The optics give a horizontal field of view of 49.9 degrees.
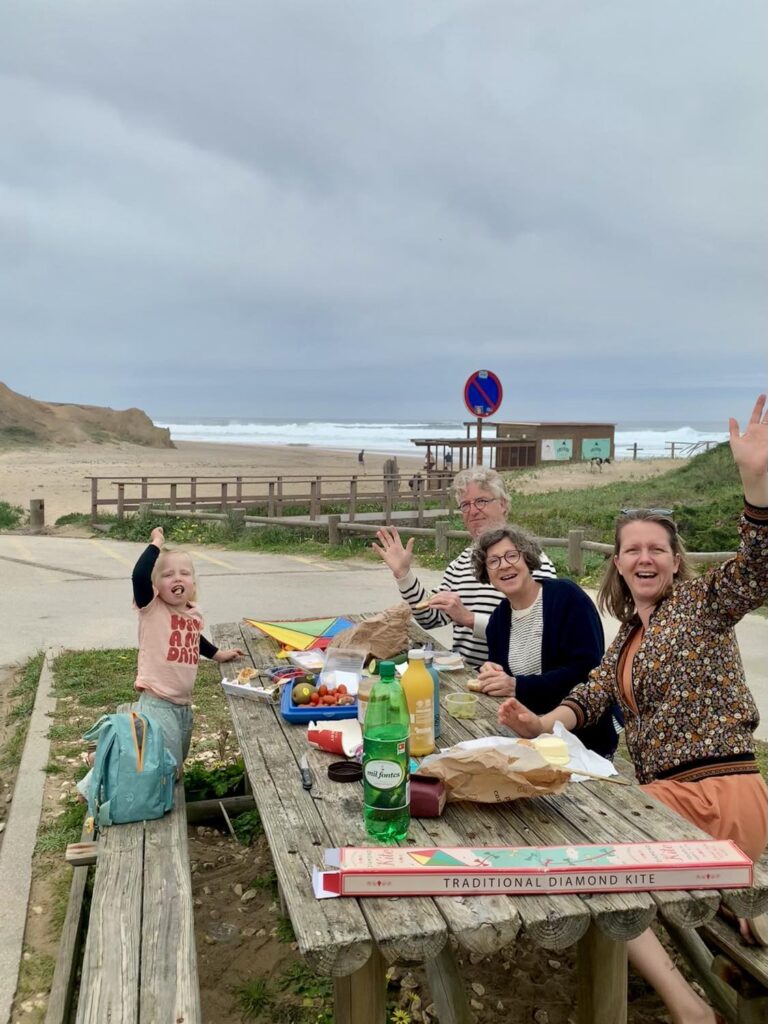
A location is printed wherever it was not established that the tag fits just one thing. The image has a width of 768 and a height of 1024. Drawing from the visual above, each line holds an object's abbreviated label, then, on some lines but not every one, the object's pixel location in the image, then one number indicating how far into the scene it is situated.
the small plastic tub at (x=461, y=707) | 2.90
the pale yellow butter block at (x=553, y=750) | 2.40
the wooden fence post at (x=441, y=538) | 11.68
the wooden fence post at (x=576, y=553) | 9.76
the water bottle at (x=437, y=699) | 2.70
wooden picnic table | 1.64
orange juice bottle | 2.43
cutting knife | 2.31
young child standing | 3.35
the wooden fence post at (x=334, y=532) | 13.33
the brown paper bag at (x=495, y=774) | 2.07
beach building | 36.69
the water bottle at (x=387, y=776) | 1.93
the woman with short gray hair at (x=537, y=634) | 3.15
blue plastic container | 2.83
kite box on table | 1.75
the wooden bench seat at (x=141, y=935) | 1.89
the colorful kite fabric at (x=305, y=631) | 3.92
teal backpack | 2.74
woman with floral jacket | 2.29
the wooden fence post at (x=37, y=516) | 15.50
